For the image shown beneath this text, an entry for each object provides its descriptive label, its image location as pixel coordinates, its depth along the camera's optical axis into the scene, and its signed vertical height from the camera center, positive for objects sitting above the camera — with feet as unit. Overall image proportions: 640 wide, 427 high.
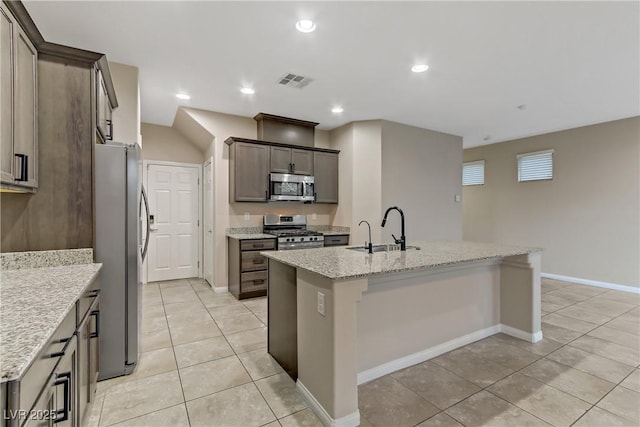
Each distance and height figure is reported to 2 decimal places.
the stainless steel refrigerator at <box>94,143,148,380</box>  7.31 -1.00
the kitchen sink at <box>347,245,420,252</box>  9.39 -1.18
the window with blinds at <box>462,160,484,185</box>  22.49 +3.01
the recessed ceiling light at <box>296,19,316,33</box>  7.92 +5.05
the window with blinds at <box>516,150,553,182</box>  18.60 +2.98
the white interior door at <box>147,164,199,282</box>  16.99 -0.60
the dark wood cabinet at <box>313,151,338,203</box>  17.21 +2.07
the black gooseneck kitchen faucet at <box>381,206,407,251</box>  9.13 -0.99
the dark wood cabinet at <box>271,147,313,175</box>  15.88 +2.80
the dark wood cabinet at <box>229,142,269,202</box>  14.88 +2.00
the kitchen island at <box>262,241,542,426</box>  5.90 -2.59
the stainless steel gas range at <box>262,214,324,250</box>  14.92 -1.09
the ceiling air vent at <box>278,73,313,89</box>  11.17 +5.08
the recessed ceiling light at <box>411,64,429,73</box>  10.27 +5.05
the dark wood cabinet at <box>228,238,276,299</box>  13.93 -2.63
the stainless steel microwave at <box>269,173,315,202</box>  15.75 +1.32
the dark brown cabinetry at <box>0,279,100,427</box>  2.77 -2.05
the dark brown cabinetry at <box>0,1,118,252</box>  6.52 +1.18
